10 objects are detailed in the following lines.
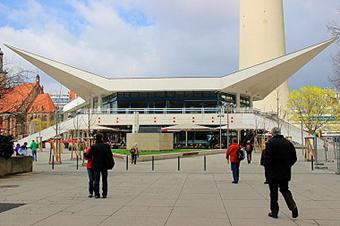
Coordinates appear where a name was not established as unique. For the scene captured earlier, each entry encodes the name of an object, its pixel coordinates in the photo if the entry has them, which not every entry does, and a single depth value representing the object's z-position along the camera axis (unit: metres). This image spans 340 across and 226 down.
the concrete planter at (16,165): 18.60
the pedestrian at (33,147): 32.57
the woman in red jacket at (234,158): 16.53
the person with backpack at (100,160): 11.91
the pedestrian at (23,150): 32.09
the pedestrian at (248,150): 29.73
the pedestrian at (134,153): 27.94
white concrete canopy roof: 66.44
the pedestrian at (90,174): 12.06
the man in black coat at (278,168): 8.75
